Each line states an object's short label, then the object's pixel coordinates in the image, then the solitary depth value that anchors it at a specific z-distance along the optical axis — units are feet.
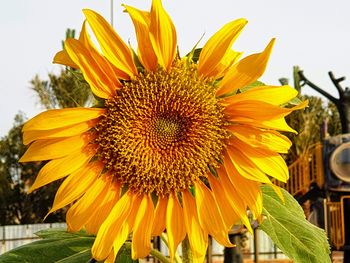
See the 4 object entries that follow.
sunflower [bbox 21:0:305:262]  3.39
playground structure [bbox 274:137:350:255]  41.11
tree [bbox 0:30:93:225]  68.08
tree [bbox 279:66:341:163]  64.13
